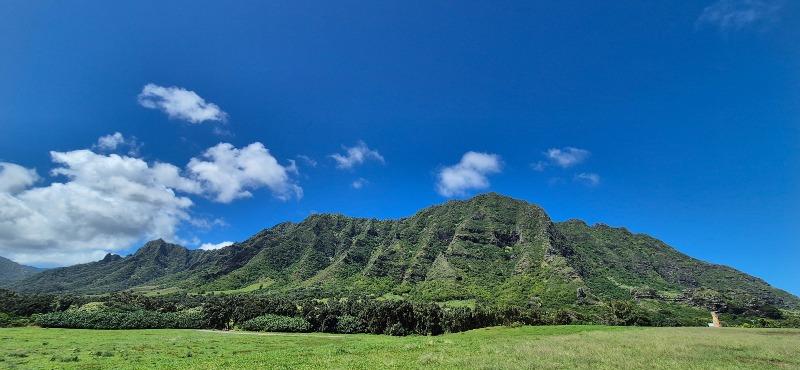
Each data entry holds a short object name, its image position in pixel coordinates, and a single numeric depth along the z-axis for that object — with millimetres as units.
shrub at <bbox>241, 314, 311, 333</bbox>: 108125
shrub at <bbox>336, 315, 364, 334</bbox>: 111500
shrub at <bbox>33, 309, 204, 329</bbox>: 99250
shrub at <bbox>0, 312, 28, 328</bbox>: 99519
